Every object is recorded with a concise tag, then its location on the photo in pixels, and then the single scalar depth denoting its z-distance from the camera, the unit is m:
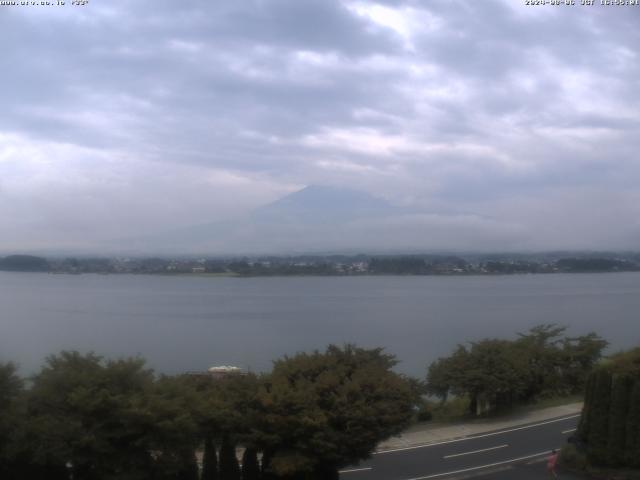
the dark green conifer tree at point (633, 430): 12.23
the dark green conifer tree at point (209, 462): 11.77
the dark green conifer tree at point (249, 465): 11.97
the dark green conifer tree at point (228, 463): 11.73
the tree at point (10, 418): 10.09
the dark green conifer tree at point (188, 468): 11.10
